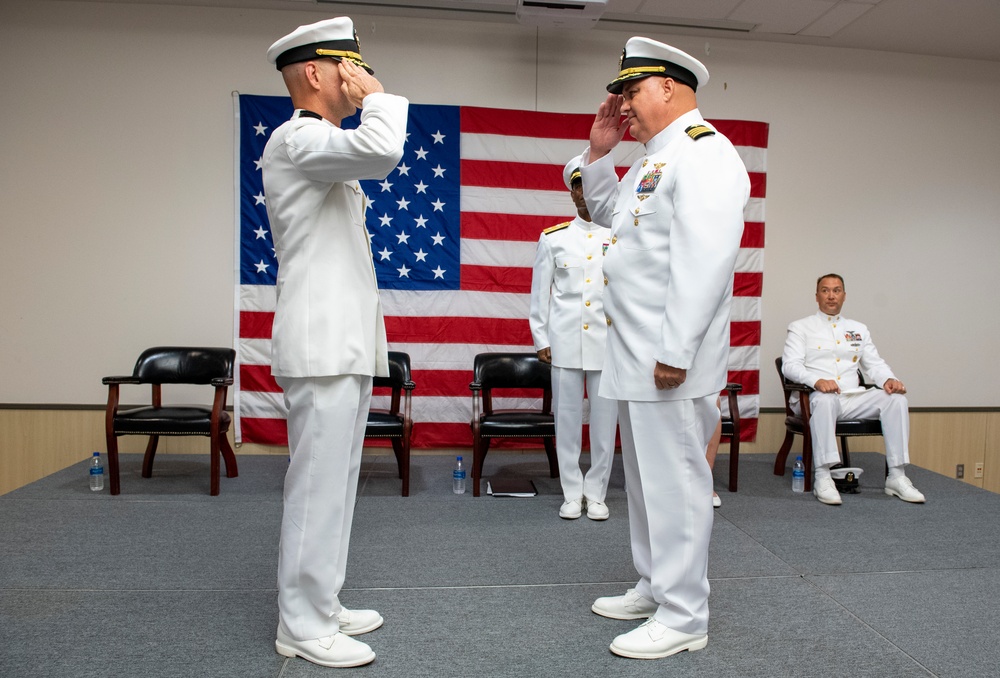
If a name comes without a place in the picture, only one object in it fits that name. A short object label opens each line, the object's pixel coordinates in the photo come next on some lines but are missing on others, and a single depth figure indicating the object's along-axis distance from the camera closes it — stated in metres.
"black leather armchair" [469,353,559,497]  4.18
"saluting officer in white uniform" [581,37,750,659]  2.03
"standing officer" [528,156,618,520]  3.74
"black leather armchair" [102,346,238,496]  4.06
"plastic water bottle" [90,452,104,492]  4.06
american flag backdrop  5.09
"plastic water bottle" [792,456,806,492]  4.35
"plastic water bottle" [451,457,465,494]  4.18
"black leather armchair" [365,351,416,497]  4.11
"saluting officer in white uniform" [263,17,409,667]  1.96
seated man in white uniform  4.26
